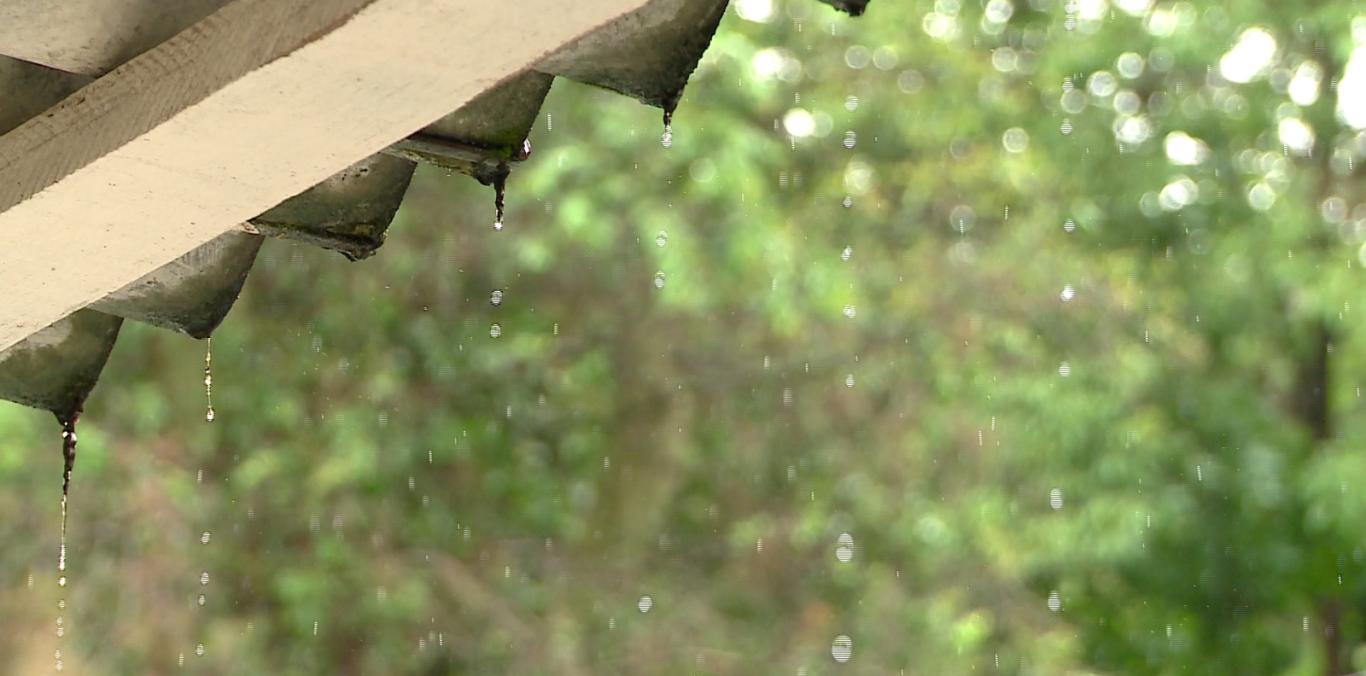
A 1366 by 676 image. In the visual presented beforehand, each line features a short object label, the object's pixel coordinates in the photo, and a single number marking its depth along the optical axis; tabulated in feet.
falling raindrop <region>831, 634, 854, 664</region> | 43.34
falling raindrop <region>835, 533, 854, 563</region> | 45.19
